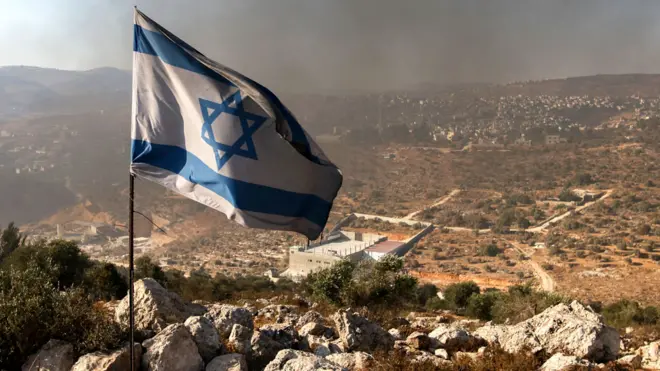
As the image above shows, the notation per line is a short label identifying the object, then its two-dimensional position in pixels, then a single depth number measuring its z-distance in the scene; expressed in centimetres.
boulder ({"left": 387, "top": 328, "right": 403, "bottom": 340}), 672
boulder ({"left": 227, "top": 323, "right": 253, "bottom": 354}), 486
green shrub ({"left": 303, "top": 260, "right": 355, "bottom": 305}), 1339
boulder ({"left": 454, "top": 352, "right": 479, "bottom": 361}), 534
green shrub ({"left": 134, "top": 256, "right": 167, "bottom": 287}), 1530
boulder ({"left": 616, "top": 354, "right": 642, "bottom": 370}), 533
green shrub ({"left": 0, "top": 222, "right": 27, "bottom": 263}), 1831
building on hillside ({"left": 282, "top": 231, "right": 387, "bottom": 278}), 2811
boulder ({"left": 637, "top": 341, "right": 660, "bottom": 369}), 569
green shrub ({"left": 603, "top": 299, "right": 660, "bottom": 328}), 1282
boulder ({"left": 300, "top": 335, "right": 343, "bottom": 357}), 536
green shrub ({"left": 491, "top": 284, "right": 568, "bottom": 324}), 966
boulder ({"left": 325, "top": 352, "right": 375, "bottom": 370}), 473
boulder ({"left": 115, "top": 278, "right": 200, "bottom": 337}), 506
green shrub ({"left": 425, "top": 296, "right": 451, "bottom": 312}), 1634
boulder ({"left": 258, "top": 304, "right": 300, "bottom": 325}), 816
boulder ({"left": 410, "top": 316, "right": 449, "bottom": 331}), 871
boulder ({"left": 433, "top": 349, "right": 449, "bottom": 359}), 574
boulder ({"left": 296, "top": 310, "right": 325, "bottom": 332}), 767
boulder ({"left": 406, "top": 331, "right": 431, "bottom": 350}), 608
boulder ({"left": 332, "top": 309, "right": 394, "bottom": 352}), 578
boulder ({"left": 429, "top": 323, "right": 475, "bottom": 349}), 617
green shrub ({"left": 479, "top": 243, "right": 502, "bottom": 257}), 3247
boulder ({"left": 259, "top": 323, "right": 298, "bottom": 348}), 540
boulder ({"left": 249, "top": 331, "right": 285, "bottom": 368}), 481
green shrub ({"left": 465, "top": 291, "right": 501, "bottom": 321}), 1404
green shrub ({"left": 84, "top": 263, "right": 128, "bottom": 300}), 1177
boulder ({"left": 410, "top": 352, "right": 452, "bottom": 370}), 486
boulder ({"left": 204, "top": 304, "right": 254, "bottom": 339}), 568
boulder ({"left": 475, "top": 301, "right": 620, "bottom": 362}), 528
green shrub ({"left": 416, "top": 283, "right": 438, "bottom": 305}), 1859
